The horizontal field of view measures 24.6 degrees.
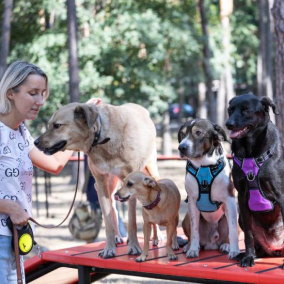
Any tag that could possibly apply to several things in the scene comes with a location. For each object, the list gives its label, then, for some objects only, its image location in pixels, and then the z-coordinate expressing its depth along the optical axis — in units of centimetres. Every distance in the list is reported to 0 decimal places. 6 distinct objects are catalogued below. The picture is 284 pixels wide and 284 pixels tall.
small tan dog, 492
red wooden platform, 436
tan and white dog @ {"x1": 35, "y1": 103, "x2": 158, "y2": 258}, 495
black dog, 437
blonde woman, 387
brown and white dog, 477
